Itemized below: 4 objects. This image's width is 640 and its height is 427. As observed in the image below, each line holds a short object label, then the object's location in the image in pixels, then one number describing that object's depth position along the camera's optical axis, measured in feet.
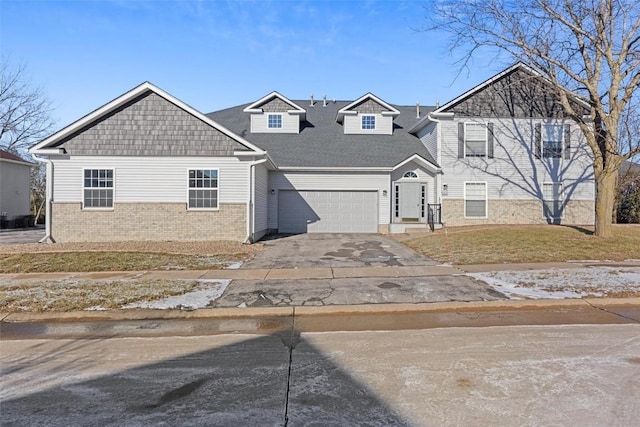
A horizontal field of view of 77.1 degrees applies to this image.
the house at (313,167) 50.88
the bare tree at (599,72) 44.42
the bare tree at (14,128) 111.04
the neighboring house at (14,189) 83.82
